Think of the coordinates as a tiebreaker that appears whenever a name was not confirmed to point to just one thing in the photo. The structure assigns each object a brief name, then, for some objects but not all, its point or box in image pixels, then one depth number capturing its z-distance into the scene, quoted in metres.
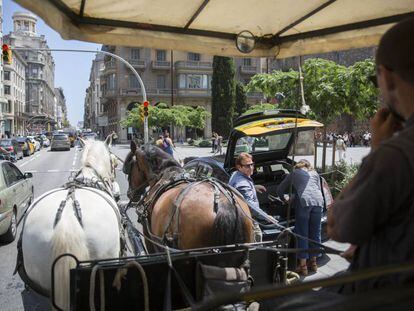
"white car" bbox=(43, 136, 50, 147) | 54.91
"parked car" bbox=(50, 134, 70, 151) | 43.97
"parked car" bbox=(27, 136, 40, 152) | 41.43
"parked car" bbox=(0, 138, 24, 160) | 28.89
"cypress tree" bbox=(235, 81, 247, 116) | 58.41
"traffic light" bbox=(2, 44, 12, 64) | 17.97
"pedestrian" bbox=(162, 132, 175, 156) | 17.45
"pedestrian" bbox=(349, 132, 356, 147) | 46.78
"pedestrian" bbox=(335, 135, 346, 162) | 24.79
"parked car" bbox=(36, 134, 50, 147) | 52.19
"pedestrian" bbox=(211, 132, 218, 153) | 38.27
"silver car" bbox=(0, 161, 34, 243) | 8.07
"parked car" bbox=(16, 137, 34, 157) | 34.81
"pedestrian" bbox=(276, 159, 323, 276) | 6.33
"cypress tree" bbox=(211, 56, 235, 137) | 53.12
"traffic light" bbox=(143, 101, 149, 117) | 21.25
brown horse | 3.57
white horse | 3.30
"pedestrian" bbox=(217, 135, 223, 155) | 35.68
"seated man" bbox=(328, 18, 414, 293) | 1.25
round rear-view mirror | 4.17
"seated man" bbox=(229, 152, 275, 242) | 5.42
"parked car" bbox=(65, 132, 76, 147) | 51.03
